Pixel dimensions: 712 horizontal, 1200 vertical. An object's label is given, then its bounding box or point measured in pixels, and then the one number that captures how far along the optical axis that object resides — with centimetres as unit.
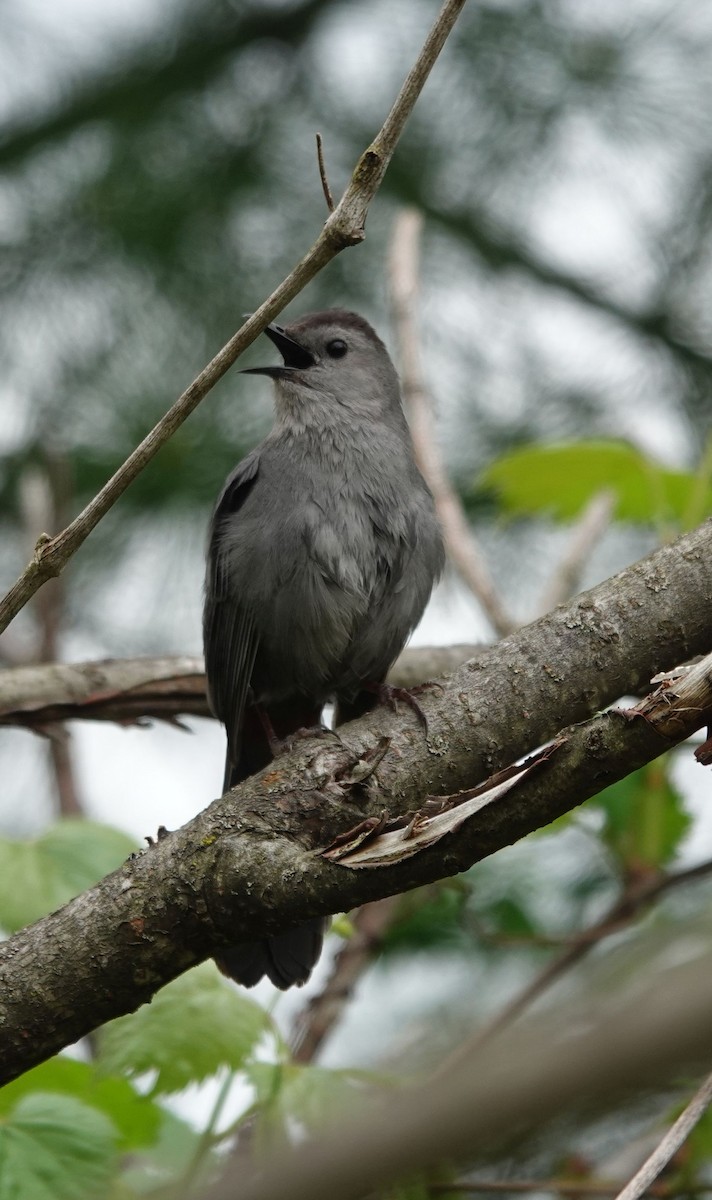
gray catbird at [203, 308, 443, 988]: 744
